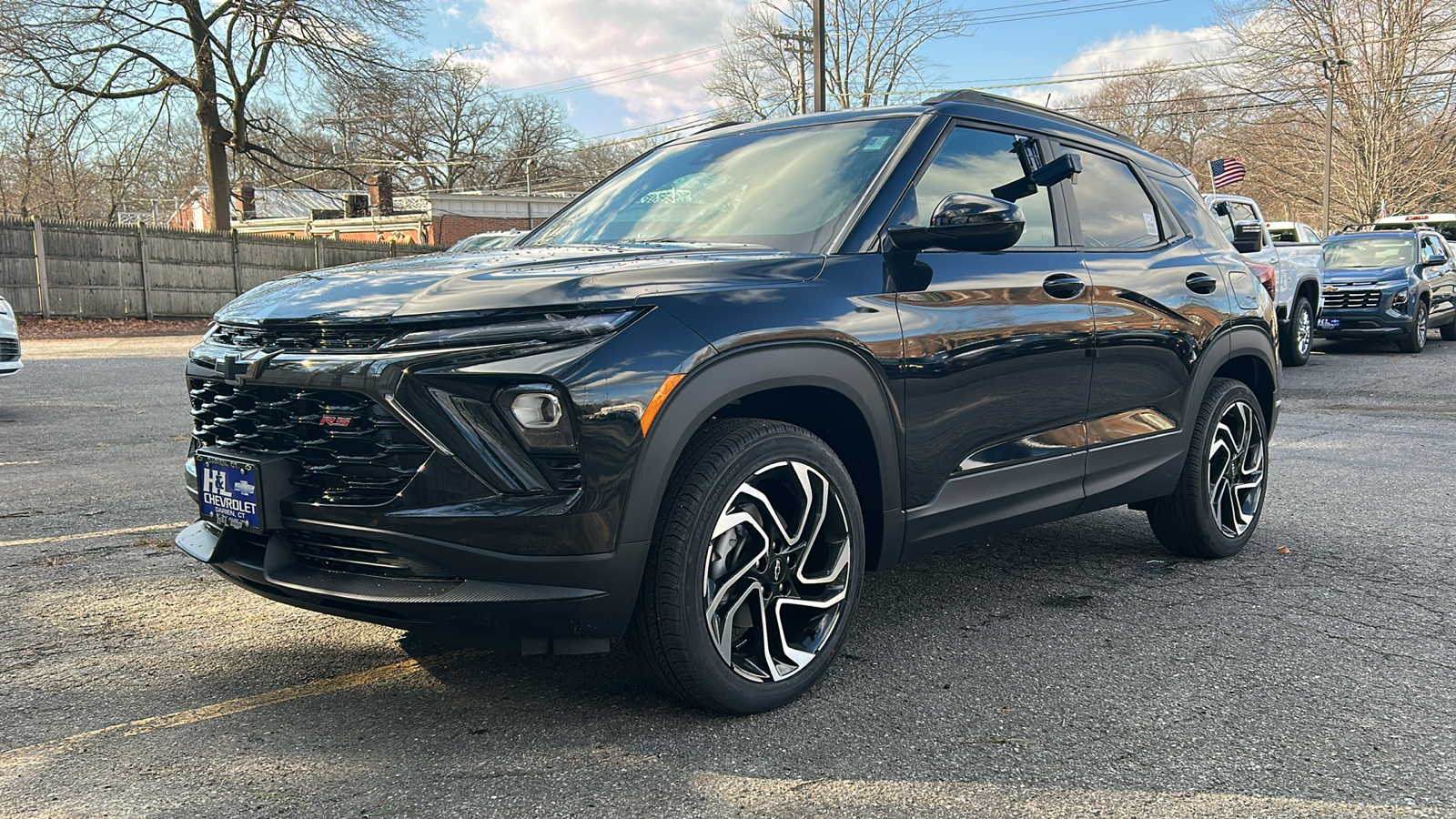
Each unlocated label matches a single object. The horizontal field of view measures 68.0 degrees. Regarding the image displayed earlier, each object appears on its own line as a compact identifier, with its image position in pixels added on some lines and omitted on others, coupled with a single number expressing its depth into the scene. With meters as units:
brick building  41.88
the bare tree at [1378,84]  40.25
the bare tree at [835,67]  45.38
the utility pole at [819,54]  28.65
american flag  23.41
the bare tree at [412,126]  29.88
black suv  2.61
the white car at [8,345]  9.16
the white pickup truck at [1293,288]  13.86
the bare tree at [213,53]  26.19
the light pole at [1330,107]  37.69
